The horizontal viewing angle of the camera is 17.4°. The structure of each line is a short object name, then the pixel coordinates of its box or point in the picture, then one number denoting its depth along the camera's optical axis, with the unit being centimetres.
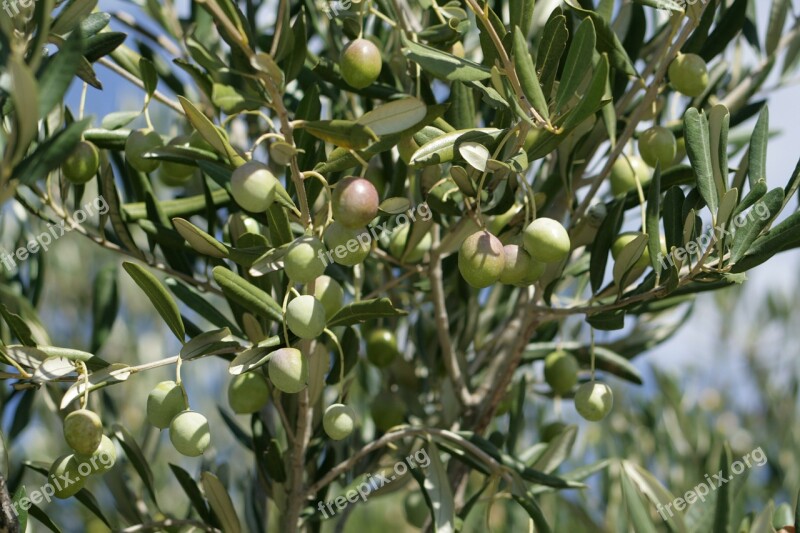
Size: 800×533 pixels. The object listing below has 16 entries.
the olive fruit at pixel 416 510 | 134
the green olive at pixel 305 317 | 108
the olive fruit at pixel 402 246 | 123
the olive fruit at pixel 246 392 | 118
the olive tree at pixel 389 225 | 109
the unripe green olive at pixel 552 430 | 135
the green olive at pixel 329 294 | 114
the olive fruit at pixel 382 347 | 129
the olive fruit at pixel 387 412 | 130
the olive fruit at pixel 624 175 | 124
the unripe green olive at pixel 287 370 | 109
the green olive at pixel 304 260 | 107
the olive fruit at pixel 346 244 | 108
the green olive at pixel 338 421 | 114
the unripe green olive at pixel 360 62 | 114
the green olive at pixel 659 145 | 119
